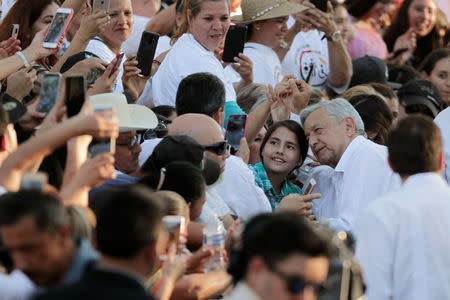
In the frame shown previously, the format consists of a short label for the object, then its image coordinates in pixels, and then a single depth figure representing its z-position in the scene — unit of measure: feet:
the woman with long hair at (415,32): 63.51
